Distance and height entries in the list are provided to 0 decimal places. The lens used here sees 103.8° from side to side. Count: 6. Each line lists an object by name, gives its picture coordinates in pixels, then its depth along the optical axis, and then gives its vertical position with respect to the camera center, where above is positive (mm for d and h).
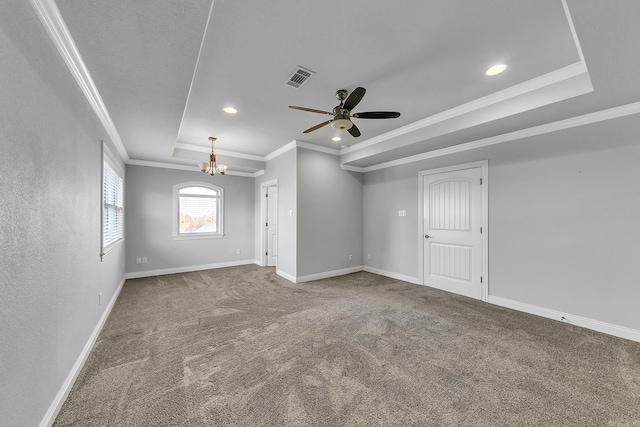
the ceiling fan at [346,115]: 2517 +1048
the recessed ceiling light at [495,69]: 2369 +1409
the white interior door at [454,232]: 3924 -276
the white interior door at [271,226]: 6262 -285
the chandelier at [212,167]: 4648 +916
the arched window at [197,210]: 5727 +100
